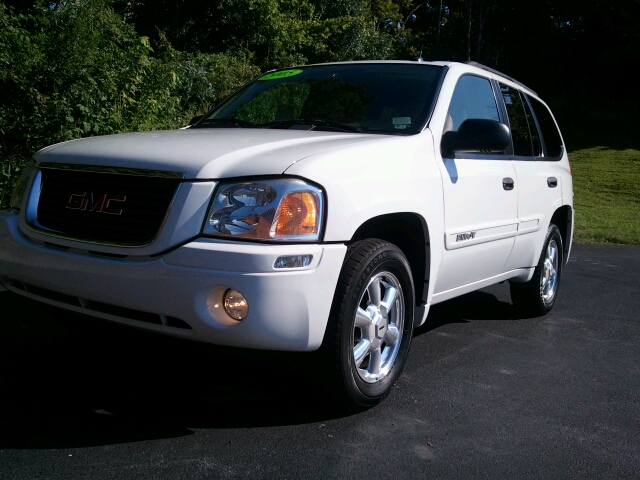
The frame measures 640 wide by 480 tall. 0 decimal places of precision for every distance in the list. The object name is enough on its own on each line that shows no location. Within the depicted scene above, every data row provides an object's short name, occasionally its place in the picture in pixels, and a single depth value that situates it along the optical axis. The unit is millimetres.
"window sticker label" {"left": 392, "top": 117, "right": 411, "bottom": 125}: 4402
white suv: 3223
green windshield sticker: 5328
